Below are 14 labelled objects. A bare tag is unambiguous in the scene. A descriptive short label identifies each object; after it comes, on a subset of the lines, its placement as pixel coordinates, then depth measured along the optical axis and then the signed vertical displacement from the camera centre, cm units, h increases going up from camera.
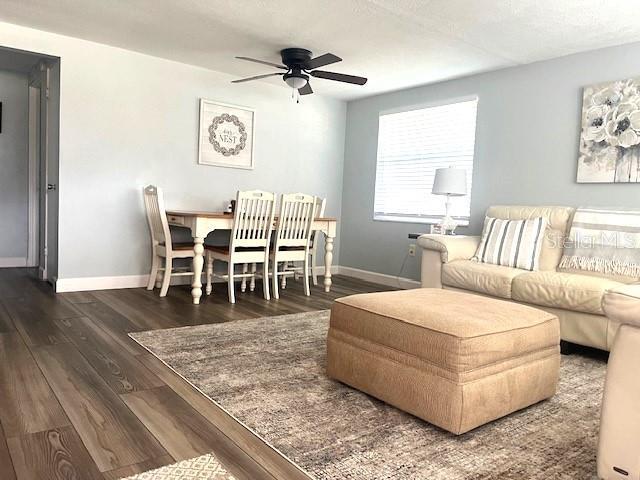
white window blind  474 +52
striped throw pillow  357 -26
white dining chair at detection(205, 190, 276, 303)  400 -33
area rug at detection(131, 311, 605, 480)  157 -85
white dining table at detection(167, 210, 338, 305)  393 -26
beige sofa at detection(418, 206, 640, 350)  285 -46
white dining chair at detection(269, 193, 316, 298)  432 -32
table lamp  429 +22
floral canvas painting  351 +61
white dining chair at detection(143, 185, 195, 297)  413 -48
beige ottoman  177 -59
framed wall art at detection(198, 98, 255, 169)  491 +63
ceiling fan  402 +111
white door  434 +11
